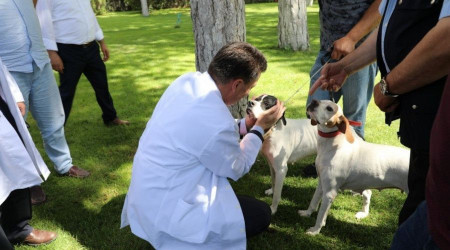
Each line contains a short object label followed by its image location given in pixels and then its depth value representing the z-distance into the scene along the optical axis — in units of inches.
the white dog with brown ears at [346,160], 116.7
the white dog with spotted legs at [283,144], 138.4
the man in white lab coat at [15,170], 106.2
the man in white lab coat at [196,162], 85.4
